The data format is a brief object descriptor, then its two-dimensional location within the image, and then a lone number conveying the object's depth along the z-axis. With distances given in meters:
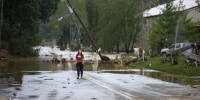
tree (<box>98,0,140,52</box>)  85.94
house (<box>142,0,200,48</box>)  59.84
